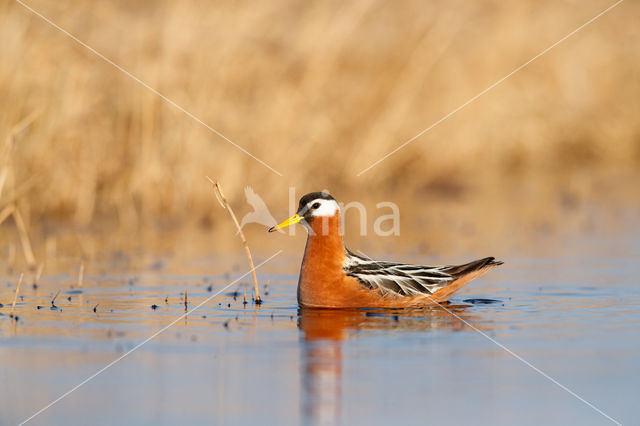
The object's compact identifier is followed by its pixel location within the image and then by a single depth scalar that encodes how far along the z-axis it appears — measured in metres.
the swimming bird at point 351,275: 10.28
